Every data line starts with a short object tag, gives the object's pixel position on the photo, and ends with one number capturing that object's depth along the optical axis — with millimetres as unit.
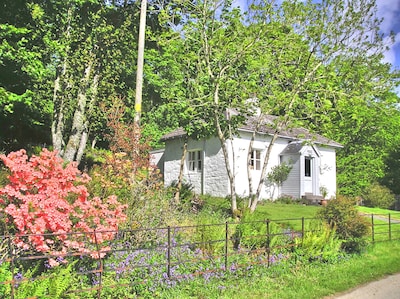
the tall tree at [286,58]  9812
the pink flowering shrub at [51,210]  4551
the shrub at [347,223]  7773
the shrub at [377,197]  26438
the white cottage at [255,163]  18469
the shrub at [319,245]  7121
